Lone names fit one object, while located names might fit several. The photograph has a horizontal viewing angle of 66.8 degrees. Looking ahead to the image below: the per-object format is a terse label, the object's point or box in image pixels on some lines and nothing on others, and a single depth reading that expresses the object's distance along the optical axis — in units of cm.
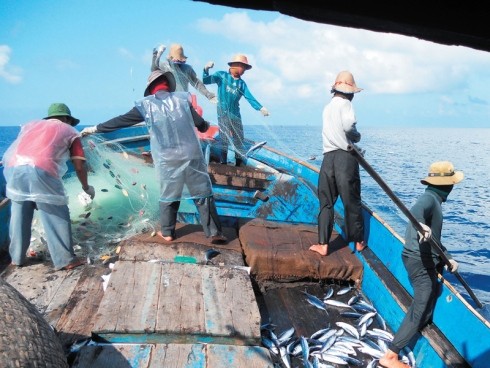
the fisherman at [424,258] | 367
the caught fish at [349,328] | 412
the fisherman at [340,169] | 493
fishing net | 547
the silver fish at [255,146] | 858
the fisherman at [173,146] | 475
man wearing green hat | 456
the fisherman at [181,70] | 722
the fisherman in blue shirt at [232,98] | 790
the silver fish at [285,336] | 386
